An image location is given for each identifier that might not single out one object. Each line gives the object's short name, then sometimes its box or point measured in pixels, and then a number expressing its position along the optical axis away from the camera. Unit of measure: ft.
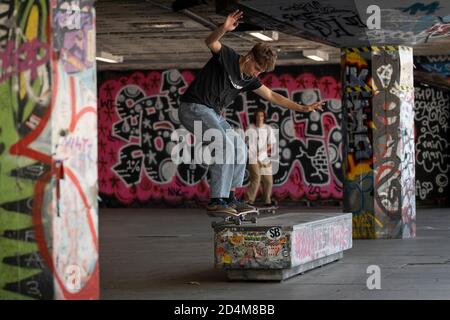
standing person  86.74
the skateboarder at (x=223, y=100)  34.58
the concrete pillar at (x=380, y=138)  58.70
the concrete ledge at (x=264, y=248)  37.09
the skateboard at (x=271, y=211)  84.66
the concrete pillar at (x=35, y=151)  25.99
